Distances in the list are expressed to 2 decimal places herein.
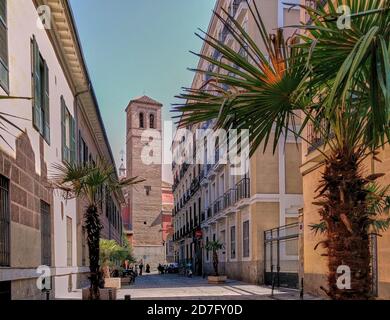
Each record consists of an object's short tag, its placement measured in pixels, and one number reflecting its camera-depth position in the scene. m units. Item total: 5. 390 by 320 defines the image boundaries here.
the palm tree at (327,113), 4.31
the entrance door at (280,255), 20.97
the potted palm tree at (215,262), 25.48
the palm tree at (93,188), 11.42
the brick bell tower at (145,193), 57.88
